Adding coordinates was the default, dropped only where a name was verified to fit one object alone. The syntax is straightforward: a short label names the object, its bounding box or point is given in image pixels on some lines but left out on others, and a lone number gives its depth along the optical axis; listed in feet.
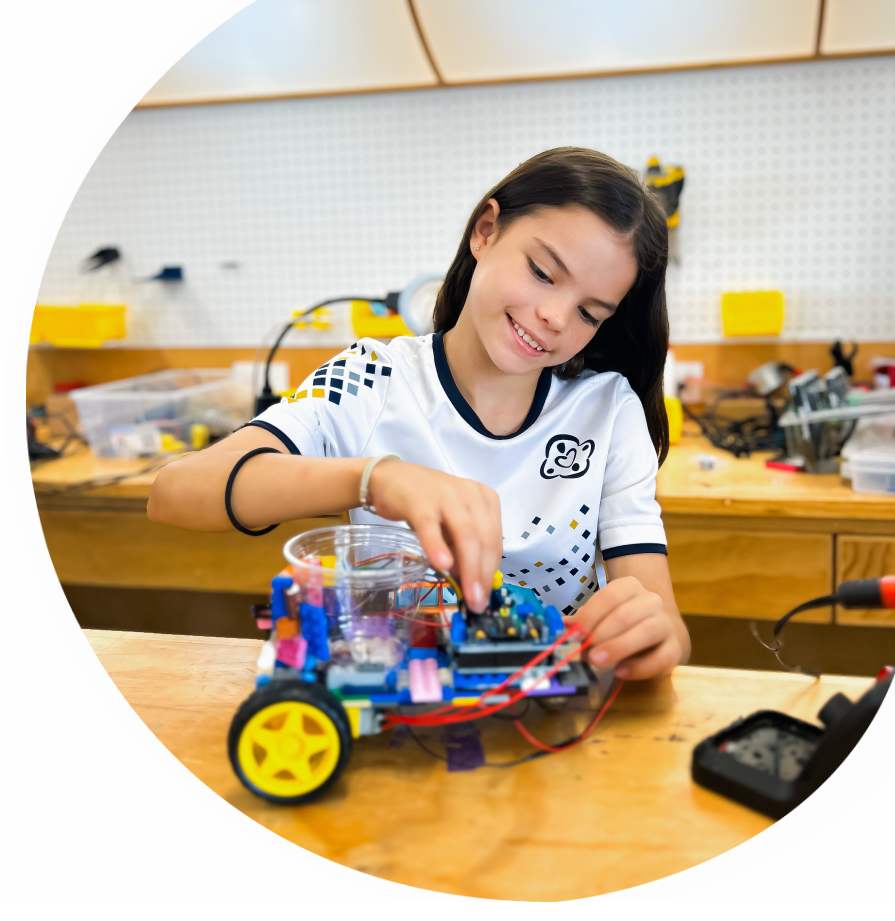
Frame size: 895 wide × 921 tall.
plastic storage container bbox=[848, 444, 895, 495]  4.91
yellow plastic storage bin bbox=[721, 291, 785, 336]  6.31
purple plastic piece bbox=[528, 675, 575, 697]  1.83
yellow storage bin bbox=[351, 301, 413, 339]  6.59
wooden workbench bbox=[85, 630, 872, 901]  1.63
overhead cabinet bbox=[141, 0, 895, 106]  5.65
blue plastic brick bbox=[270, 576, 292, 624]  1.89
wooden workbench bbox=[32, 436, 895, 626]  4.92
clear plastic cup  1.85
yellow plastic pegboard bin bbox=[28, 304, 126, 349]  7.27
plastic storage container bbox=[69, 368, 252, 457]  6.46
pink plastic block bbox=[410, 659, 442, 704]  1.77
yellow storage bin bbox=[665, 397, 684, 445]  5.99
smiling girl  2.52
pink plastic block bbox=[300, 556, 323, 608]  1.84
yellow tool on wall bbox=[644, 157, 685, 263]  6.23
